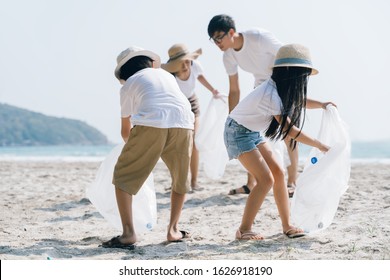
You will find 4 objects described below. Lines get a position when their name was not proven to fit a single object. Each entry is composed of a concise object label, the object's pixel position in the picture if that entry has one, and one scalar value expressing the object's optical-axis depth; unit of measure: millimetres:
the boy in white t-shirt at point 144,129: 6547
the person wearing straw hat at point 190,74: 10586
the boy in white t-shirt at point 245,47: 8875
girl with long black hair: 6469
